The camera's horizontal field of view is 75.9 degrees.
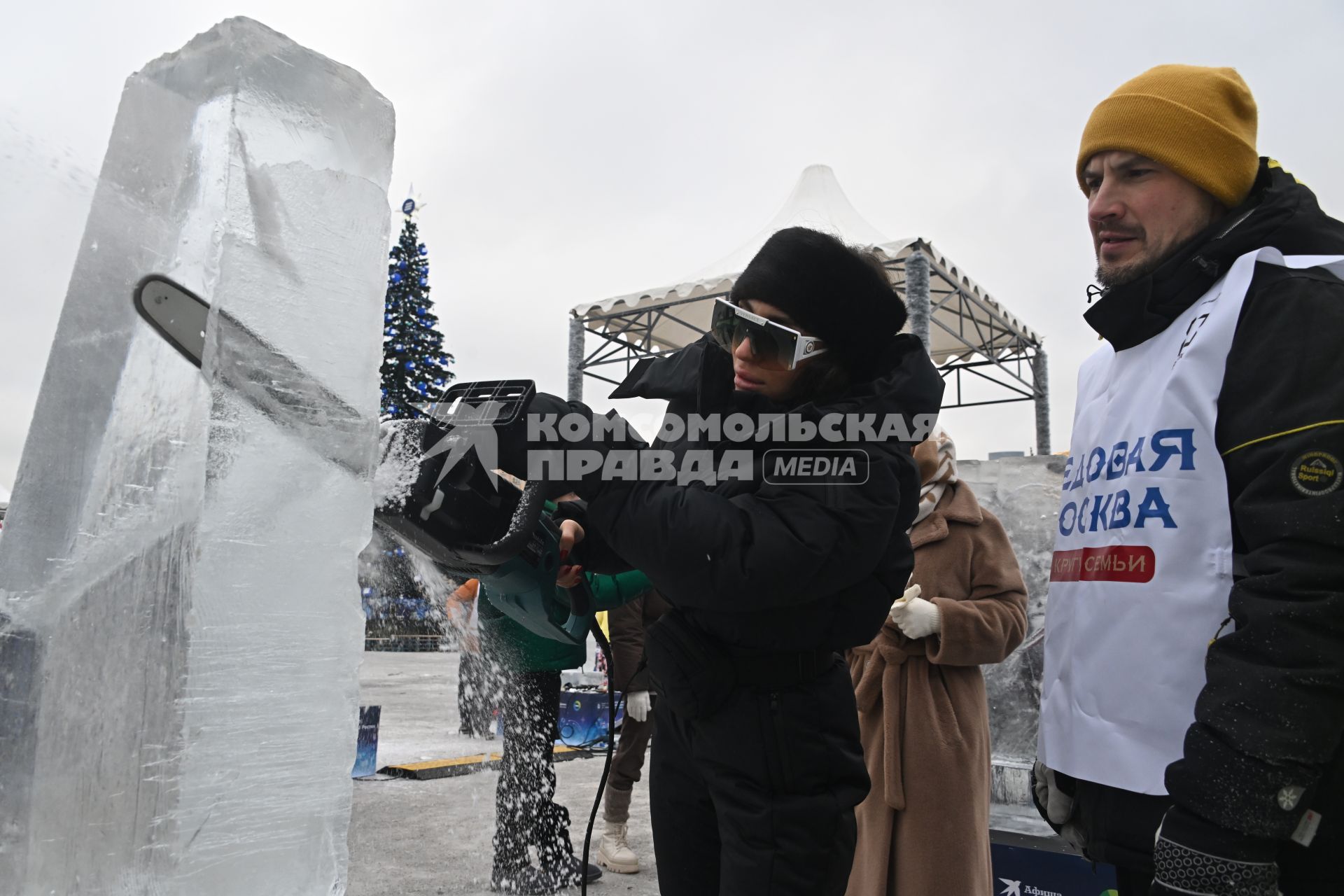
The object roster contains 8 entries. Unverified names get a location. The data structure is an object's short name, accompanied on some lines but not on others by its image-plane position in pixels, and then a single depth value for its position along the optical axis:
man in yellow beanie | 1.06
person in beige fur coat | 2.45
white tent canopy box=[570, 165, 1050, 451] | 9.16
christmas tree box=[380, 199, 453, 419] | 11.85
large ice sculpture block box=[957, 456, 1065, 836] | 4.20
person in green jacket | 3.33
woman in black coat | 1.37
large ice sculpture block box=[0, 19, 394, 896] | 1.11
